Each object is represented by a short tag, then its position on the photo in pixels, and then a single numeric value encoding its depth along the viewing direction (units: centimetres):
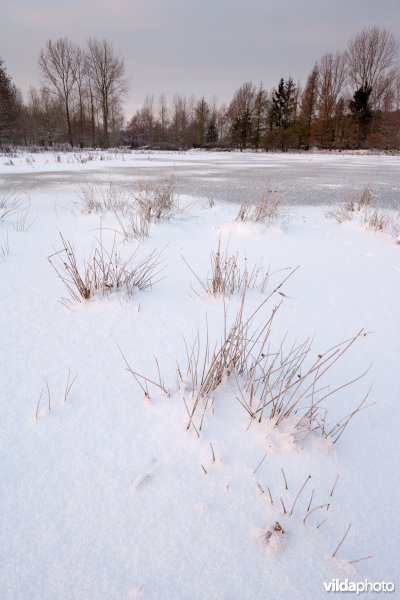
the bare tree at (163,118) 4919
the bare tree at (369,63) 3238
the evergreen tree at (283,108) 3644
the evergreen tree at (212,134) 4438
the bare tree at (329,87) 3312
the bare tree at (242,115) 3850
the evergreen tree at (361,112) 3136
